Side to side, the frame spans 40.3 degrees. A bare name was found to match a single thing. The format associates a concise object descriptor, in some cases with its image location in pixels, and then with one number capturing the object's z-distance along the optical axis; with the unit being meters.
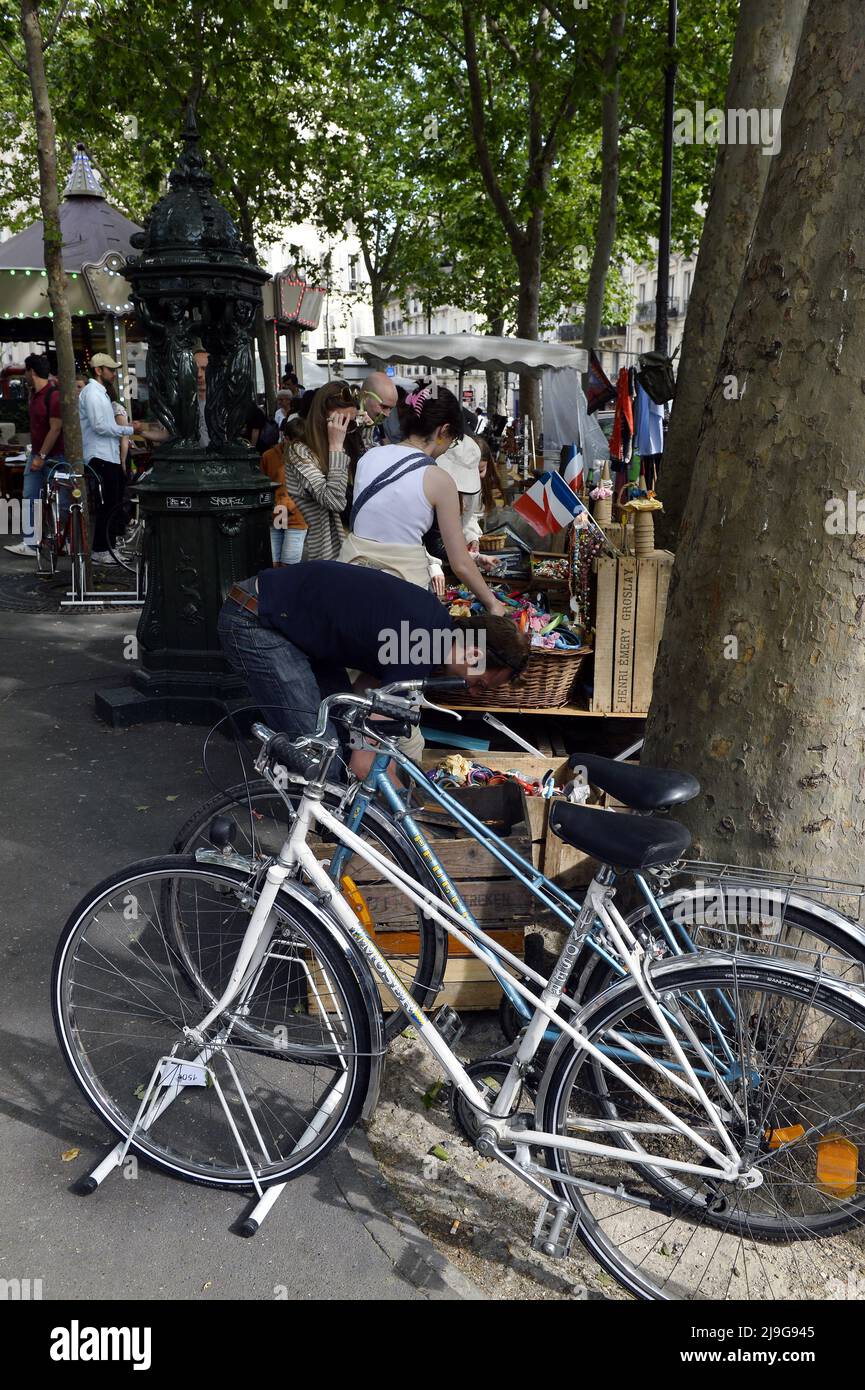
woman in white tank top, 4.93
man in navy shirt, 3.82
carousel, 16.53
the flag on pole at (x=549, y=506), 6.17
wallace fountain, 6.70
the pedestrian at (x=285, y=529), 10.26
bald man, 10.23
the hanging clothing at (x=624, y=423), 8.51
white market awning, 16.20
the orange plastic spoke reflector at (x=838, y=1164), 2.91
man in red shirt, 12.66
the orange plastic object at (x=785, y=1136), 2.79
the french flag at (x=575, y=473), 7.73
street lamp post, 13.90
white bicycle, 2.68
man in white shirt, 12.20
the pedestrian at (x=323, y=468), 7.45
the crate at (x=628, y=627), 5.25
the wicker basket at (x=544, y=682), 5.27
